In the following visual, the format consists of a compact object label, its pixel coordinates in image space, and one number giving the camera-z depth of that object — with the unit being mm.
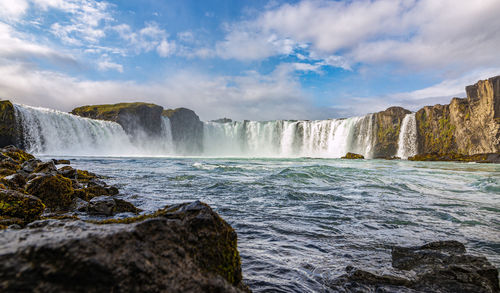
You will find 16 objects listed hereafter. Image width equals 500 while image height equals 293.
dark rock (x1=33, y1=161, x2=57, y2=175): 8989
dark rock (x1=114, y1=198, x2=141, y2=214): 6598
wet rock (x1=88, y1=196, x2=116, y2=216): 6258
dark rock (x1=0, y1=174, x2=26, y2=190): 6759
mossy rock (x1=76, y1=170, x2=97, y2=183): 11033
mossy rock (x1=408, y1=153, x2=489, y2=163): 44088
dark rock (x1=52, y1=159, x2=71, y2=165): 19450
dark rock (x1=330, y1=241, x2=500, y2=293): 3148
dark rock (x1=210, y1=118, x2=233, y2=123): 99594
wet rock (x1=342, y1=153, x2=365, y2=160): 55903
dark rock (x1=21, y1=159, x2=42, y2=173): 10242
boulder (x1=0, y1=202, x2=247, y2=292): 1461
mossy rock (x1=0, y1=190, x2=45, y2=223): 4395
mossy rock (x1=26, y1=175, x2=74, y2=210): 6523
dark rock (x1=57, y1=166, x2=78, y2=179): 10156
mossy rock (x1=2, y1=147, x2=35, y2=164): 15172
